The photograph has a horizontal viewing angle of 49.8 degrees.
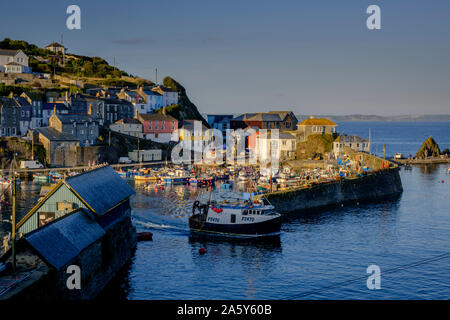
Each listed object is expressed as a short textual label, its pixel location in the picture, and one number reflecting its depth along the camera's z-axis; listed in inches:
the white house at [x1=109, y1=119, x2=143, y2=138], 4690.0
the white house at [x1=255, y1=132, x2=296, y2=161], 4830.2
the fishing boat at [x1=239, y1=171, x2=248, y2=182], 3757.4
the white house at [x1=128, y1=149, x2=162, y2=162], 4434.5
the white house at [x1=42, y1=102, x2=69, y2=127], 4308.6
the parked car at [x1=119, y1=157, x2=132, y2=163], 4293.1
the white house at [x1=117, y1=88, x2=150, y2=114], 5216.5
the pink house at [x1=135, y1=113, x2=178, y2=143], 4869.1
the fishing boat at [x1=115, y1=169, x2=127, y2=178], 3702.3
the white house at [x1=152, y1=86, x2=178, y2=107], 5639.8
